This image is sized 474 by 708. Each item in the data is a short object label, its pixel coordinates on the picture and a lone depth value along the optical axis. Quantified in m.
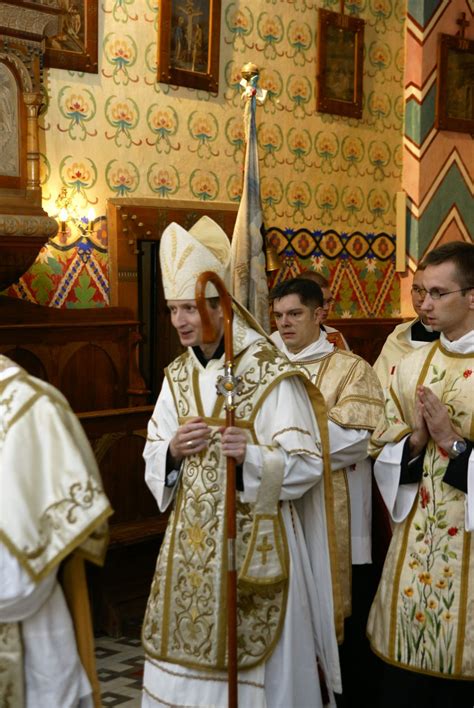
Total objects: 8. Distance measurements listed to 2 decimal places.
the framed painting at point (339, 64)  8.72
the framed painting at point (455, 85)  9.38
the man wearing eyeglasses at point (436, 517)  3.40
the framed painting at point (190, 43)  7.49
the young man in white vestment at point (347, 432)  4.47
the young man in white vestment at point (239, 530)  3.39
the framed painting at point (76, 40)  6.82
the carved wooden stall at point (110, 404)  6.18
